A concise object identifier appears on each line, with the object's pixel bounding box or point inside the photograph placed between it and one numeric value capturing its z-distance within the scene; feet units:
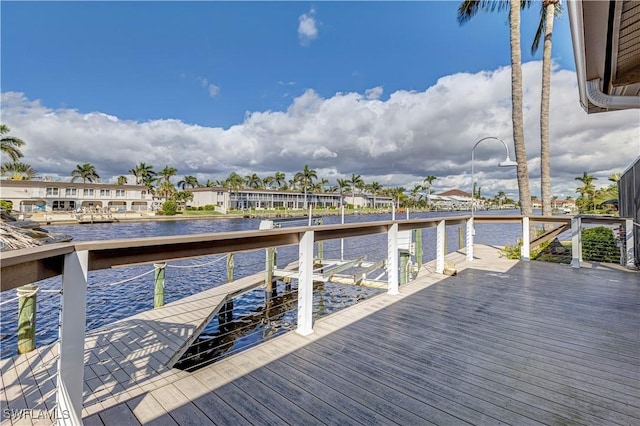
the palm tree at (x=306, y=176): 191.93
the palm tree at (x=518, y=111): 26.84
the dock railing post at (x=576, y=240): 18.63
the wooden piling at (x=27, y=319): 10.09
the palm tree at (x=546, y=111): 28.45
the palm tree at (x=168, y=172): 169.07
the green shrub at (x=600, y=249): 22.02
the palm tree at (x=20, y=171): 88.83
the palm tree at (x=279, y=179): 202.90
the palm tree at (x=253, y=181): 199.00
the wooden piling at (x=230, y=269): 24.83
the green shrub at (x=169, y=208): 112.57
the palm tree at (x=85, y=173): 150.61
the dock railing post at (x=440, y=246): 16.20
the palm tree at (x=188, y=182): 195.72
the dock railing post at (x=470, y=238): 20.25
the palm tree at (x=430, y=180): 222.17
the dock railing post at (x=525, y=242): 20.18
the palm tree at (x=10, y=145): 72.69
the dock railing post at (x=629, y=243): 17.61
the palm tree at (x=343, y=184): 213.46
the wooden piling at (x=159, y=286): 16.60
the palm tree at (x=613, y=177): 51.24
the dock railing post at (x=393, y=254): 12.62
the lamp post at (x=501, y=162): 22.69
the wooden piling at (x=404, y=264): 20.66
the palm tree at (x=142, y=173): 165.68
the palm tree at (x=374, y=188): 231.30
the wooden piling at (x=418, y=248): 24.94
